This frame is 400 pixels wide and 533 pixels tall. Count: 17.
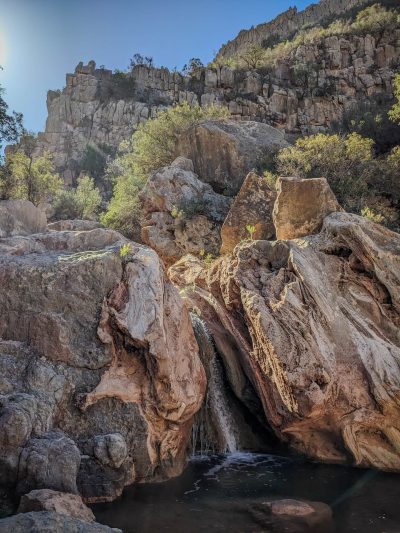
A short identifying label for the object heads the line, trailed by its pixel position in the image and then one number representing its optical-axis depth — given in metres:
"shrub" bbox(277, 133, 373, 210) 19.44
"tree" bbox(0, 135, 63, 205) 23.48
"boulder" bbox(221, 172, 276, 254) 18.34
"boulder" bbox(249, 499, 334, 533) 8.25
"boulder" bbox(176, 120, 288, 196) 24.14
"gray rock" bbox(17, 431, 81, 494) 8.09
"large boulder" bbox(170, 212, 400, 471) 11.48
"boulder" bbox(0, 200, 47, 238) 15.28
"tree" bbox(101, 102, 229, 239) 26.17
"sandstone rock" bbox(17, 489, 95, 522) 7.15
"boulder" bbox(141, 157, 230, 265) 21.94
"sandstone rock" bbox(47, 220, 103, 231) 20.55
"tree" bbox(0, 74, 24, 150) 22.95
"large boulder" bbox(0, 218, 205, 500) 9.20
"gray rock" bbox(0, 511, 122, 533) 5.97
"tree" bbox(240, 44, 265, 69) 57.06
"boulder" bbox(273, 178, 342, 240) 15.01
